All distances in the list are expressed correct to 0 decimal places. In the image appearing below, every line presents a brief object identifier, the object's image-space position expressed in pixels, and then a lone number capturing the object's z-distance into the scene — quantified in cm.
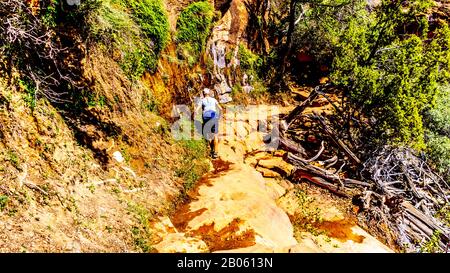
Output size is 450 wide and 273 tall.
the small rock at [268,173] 994
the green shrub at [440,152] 1182
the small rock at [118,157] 651
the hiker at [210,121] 910
